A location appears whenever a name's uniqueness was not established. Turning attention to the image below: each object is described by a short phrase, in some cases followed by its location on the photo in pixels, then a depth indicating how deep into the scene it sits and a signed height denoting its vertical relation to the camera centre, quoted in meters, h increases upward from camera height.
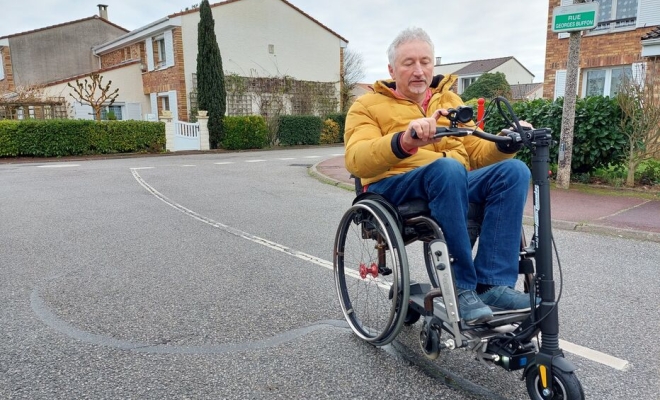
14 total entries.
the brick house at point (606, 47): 12.09 +1.80
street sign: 6.88 +1.41
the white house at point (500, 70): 41.09 +4.10
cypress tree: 19.36 +1.78
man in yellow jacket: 2.12 -0.26
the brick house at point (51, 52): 27.88 +4.16
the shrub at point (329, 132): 23.83 -0.69
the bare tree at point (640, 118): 7.02 -0.06
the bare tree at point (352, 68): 37.03 +3.87
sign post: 6.91 +0.83
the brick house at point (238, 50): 22.00 +3.48
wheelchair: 1.87 -0.79
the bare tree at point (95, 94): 19.83 +1.31
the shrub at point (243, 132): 19.62 -0.54
